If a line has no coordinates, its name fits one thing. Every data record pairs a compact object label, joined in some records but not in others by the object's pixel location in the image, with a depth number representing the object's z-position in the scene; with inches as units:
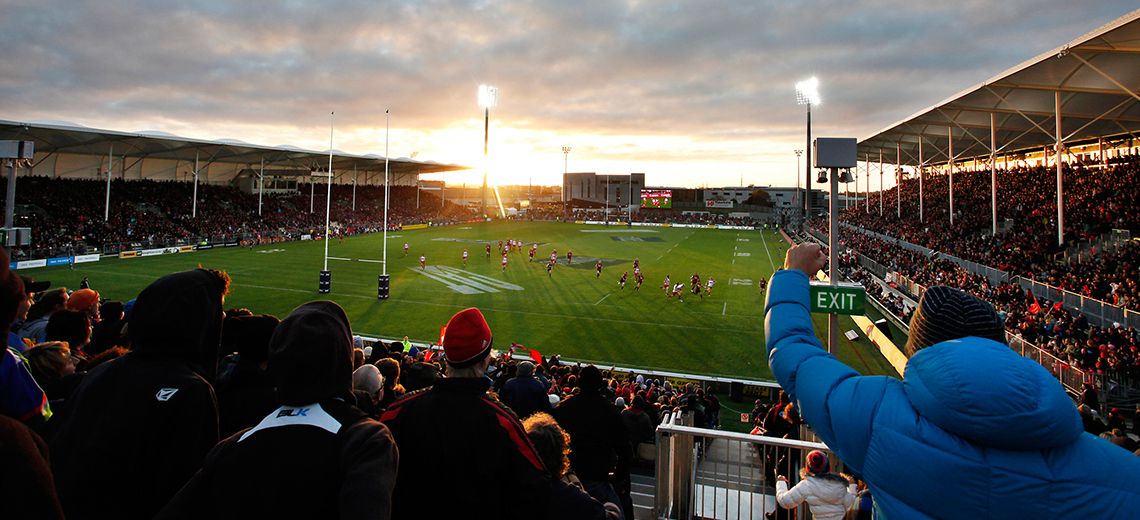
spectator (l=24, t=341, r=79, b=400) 165.3
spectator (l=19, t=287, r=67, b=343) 288.4
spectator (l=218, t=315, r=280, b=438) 131.7
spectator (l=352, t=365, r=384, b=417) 201.5
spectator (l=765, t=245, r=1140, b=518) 61.1
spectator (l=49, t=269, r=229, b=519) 100.7
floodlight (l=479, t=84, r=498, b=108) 2694.4
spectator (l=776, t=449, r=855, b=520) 178.1
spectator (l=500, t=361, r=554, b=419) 231.0
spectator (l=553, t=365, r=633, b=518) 175.0
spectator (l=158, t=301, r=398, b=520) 81.4
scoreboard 4035.4
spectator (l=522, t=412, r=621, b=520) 107.3
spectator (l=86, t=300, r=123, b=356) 270.8
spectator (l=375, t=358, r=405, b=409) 245.3
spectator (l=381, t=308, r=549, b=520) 101.0
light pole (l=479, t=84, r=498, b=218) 2687.0
